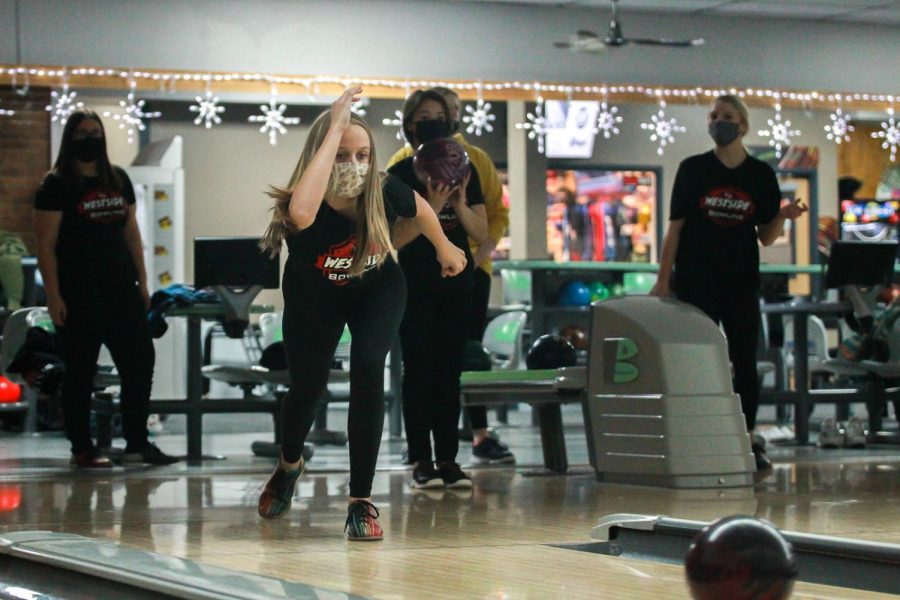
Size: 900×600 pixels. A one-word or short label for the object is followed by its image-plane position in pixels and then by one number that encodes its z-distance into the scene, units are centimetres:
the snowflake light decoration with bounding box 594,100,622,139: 1445
